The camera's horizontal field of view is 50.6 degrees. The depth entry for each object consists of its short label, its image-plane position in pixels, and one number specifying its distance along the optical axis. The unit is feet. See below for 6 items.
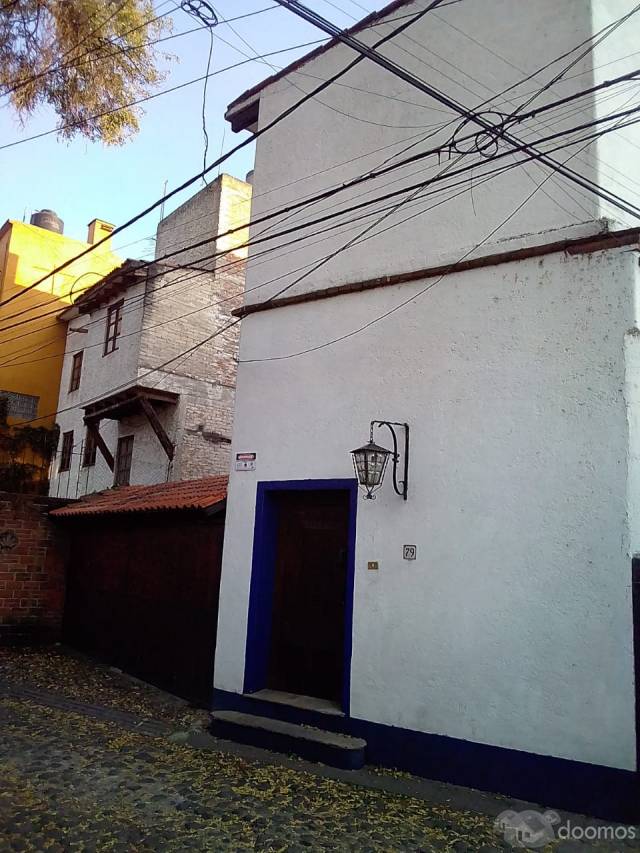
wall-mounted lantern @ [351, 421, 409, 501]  20.81
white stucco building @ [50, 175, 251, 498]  49.78
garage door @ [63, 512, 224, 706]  27.73
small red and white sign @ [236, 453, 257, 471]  25.54
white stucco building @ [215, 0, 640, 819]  17.66
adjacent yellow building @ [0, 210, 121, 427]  66.28
